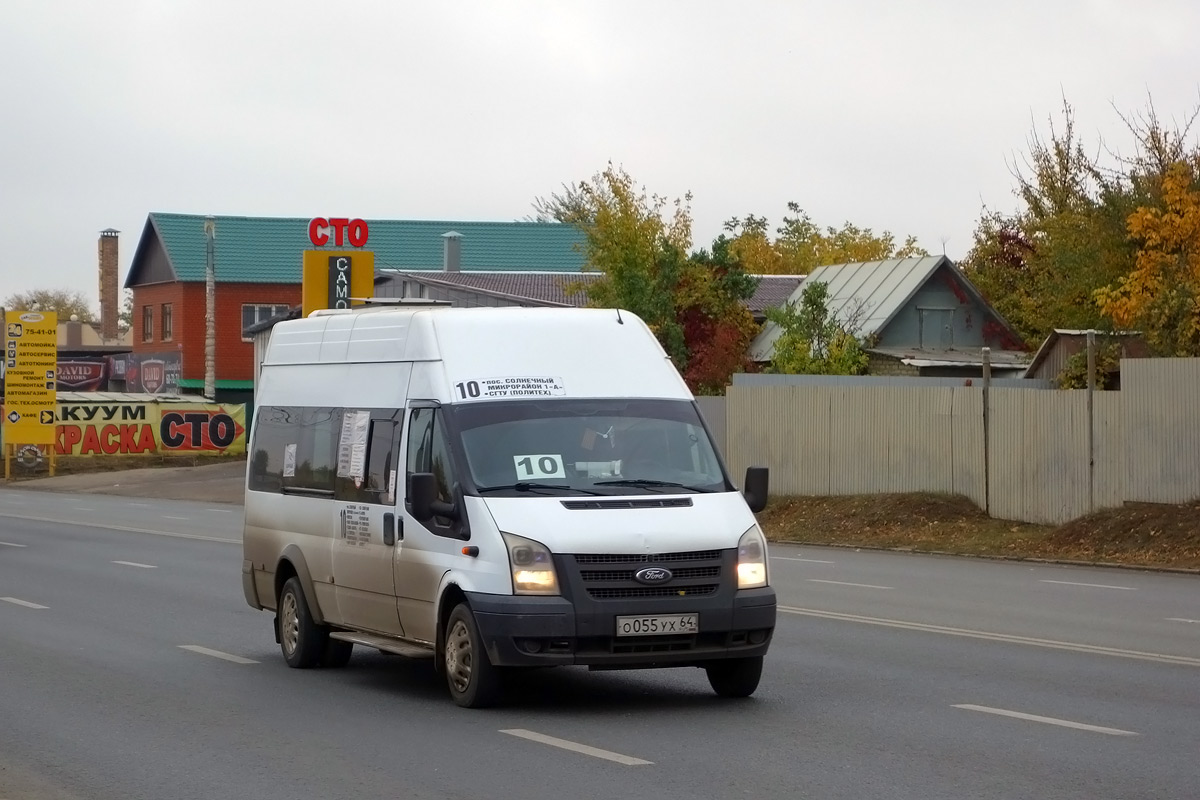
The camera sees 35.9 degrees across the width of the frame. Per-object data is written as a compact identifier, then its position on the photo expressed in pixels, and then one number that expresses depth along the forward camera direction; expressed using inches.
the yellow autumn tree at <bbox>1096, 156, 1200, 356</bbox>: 1273.4
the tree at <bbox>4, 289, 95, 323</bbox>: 6540.4
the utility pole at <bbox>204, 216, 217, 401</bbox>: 2618.1
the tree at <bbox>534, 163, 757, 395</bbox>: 1768.0
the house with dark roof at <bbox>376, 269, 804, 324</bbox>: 2129.7
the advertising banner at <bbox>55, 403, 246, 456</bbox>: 2573.8
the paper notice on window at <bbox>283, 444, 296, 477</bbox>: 524.4
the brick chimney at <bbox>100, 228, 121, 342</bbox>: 3969.0
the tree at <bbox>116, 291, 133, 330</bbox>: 6309.1
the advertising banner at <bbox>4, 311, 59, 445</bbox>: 2361.0
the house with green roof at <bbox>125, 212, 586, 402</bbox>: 2955.2
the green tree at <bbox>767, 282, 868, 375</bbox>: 1615.4
